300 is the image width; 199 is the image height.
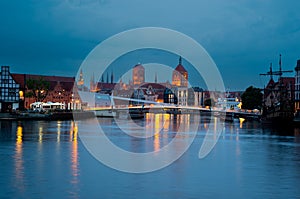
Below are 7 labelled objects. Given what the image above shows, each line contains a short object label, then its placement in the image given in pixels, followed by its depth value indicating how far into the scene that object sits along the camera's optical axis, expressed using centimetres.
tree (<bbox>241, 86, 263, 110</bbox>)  9044
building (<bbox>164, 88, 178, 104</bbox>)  16788
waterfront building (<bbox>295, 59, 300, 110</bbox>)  6912
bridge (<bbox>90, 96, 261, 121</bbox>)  7598
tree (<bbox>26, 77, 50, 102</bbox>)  7504
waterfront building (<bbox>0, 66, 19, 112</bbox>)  7075
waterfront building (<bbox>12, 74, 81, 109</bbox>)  10112
